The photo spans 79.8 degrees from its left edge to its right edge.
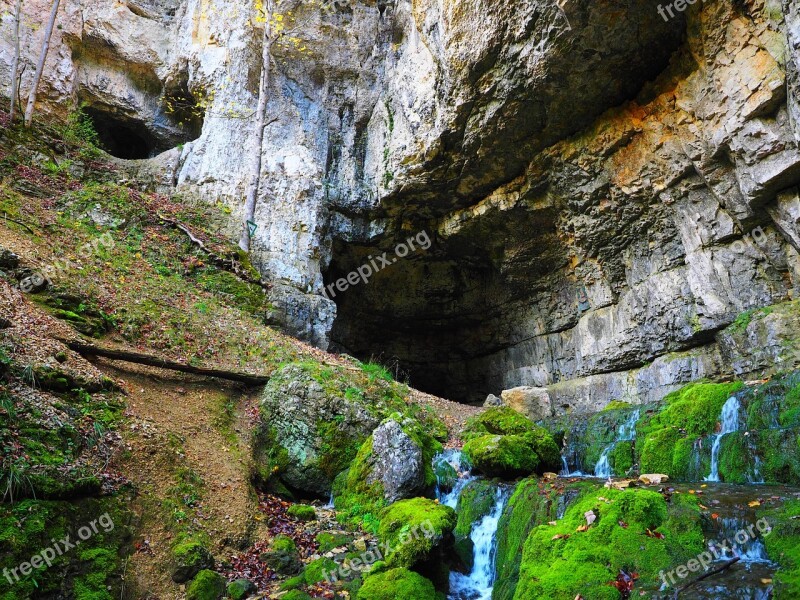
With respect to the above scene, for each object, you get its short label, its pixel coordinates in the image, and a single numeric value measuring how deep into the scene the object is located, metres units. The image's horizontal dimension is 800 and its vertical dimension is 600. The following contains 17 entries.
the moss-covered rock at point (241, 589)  5.35
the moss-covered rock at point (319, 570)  5.75
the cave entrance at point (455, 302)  18.34
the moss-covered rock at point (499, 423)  9.20
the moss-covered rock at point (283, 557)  6.04
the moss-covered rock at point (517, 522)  5.49
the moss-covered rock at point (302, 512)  7.40
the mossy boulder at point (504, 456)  7.60
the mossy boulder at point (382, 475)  7.32
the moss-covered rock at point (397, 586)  5.17
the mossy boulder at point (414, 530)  5.55
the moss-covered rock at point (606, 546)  4.04
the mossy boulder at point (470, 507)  6.57
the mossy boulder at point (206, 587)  5.25
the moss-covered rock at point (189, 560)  5.48
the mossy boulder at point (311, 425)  8.30
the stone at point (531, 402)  13.00
